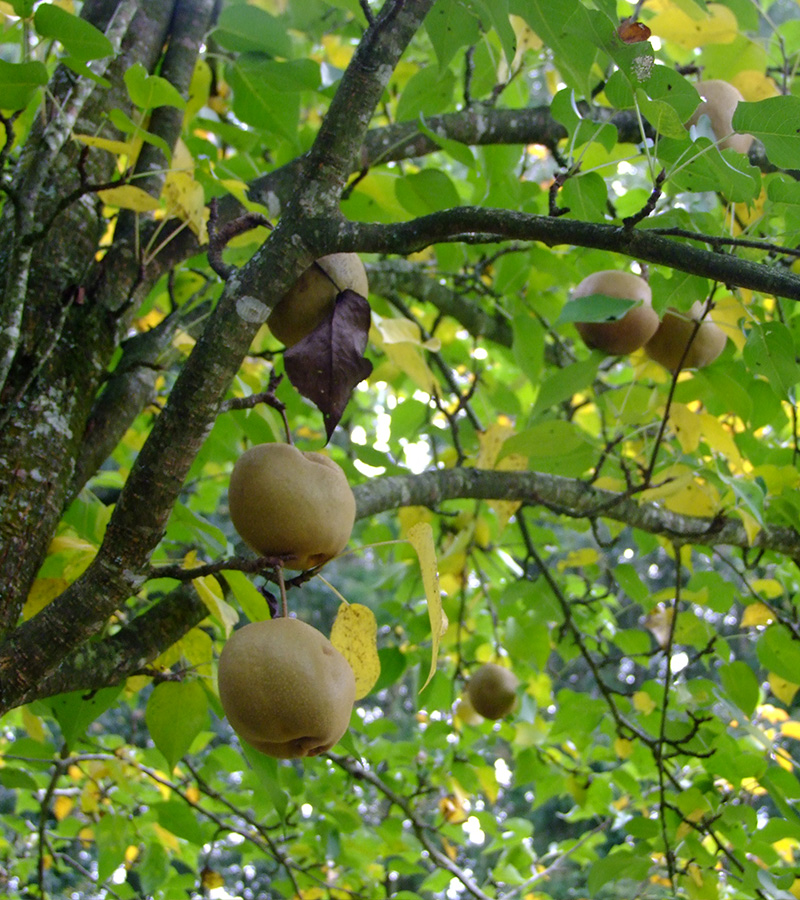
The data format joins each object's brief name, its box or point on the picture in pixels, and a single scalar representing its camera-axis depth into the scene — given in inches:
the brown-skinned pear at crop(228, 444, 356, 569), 67.9
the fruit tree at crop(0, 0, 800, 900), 68.0
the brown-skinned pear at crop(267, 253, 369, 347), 69.0
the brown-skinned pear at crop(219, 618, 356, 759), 66.9
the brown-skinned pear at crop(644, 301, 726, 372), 80.1
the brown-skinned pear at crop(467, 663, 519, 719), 99.2
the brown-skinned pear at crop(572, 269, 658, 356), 78.2
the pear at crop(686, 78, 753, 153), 80.1
